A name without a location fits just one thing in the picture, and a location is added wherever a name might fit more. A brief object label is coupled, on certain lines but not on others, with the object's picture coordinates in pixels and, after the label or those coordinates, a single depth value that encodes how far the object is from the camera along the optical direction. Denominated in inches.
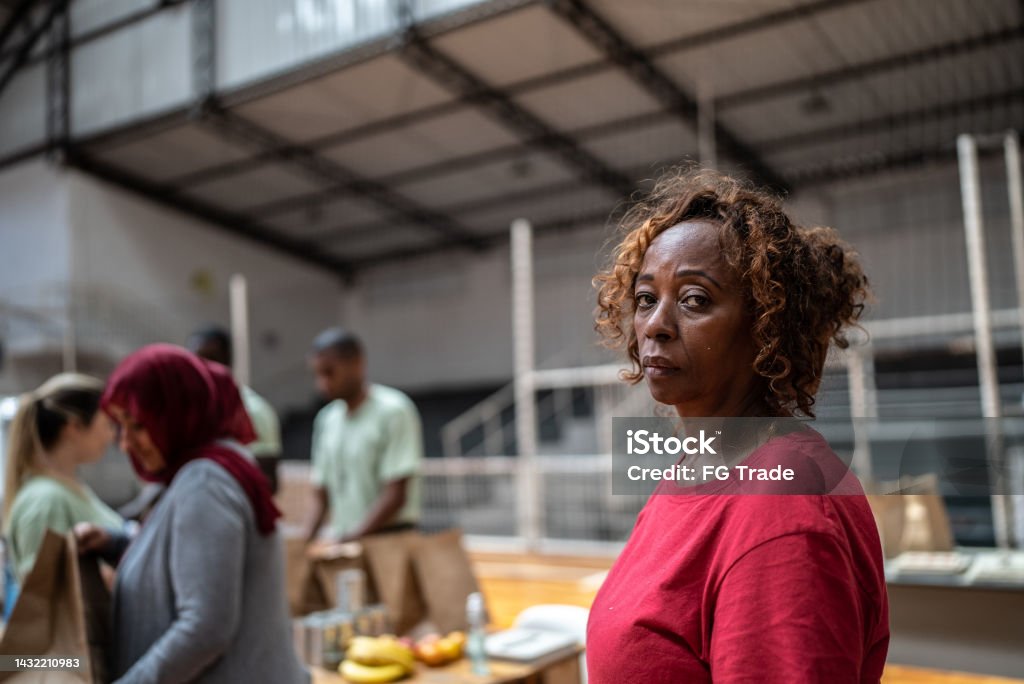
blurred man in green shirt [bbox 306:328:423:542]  131.9
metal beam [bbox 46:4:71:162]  468.1
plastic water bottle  79.0
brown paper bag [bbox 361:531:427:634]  106.4
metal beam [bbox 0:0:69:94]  472.4
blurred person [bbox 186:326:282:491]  145.5
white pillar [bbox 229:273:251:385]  256.3
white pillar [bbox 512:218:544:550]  242.8
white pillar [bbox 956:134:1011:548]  163.9
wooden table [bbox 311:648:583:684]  75.8
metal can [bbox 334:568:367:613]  86.7
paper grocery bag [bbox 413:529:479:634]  107.4
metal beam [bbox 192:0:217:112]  416.8
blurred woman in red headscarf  57.5
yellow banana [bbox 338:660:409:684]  74.4
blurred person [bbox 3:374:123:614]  76.0
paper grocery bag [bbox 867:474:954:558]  104.7
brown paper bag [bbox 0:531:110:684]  55.1
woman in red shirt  28.8
